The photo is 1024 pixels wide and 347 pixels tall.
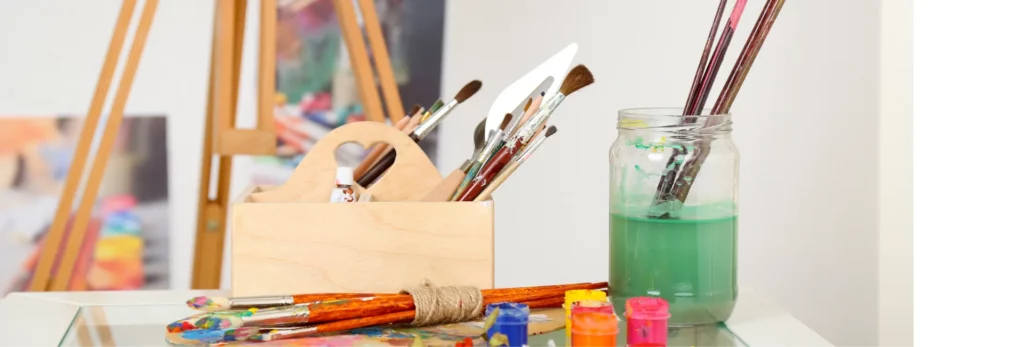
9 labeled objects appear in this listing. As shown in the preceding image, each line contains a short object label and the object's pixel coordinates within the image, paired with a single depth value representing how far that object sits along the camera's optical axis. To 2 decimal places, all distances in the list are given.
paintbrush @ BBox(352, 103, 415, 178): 1.00
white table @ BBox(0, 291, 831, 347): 0.81
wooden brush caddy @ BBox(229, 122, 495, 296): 0.85
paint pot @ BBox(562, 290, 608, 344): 0.79
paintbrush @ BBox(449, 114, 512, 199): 0.87
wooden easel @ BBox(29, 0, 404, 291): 1.37
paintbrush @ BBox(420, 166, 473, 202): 0.89
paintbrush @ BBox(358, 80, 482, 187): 0.99
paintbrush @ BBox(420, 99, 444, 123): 1.00
